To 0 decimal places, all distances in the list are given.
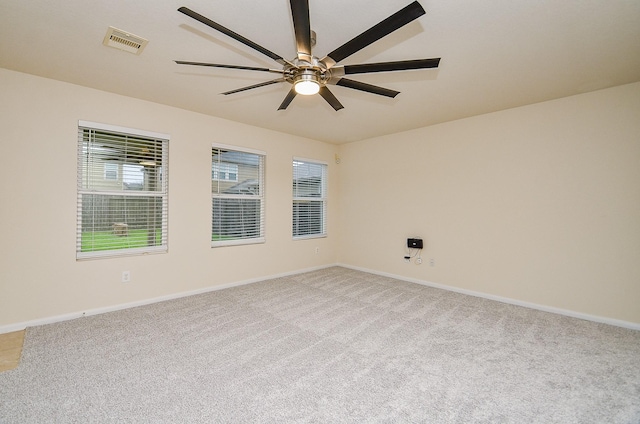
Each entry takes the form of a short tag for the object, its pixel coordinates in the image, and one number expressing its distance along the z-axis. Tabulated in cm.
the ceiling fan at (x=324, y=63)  139
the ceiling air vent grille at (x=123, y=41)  214
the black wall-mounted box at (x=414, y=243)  451
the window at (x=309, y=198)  525
